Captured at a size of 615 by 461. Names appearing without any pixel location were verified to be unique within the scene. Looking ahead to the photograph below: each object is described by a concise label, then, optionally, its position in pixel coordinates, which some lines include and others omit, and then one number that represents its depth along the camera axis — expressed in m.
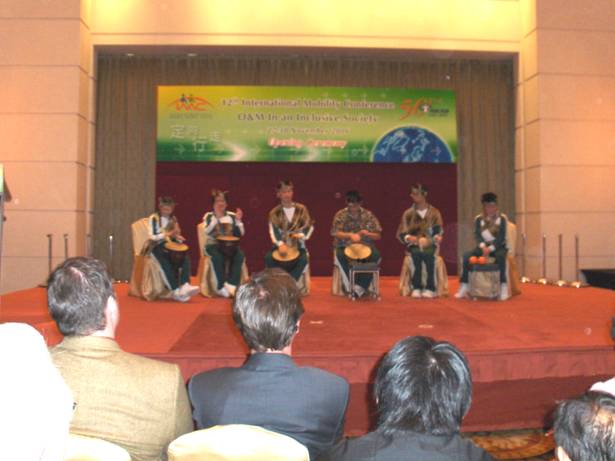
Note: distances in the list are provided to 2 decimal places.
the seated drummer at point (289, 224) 6.95
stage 3.52
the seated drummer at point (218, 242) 6.81
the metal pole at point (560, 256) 8.73
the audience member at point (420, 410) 1.29
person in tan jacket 1.58
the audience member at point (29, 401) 0.94
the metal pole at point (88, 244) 9.12
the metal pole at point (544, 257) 8.81
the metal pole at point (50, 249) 8.34
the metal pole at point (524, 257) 9.27
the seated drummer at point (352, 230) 6.81
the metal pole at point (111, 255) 8.98
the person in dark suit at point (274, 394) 1.65
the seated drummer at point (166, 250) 6.49
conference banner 9.40
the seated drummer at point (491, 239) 6.55
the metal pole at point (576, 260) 8.80
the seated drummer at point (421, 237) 6.79
